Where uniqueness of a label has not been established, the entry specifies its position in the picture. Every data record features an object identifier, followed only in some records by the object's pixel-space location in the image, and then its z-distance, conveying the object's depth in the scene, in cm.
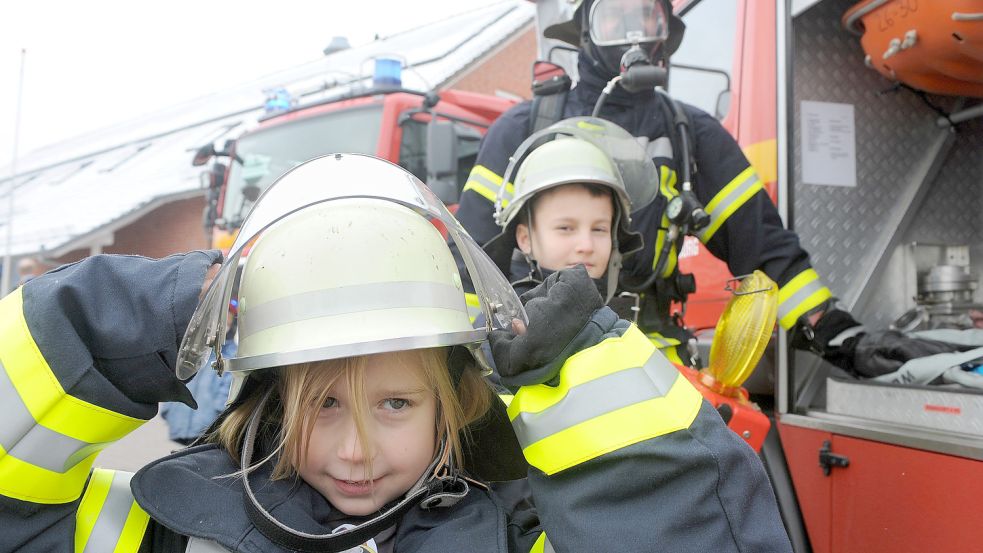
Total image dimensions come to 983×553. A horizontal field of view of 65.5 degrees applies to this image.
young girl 104
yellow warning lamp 222
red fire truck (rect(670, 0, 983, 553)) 218
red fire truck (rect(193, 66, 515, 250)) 489
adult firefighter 239
